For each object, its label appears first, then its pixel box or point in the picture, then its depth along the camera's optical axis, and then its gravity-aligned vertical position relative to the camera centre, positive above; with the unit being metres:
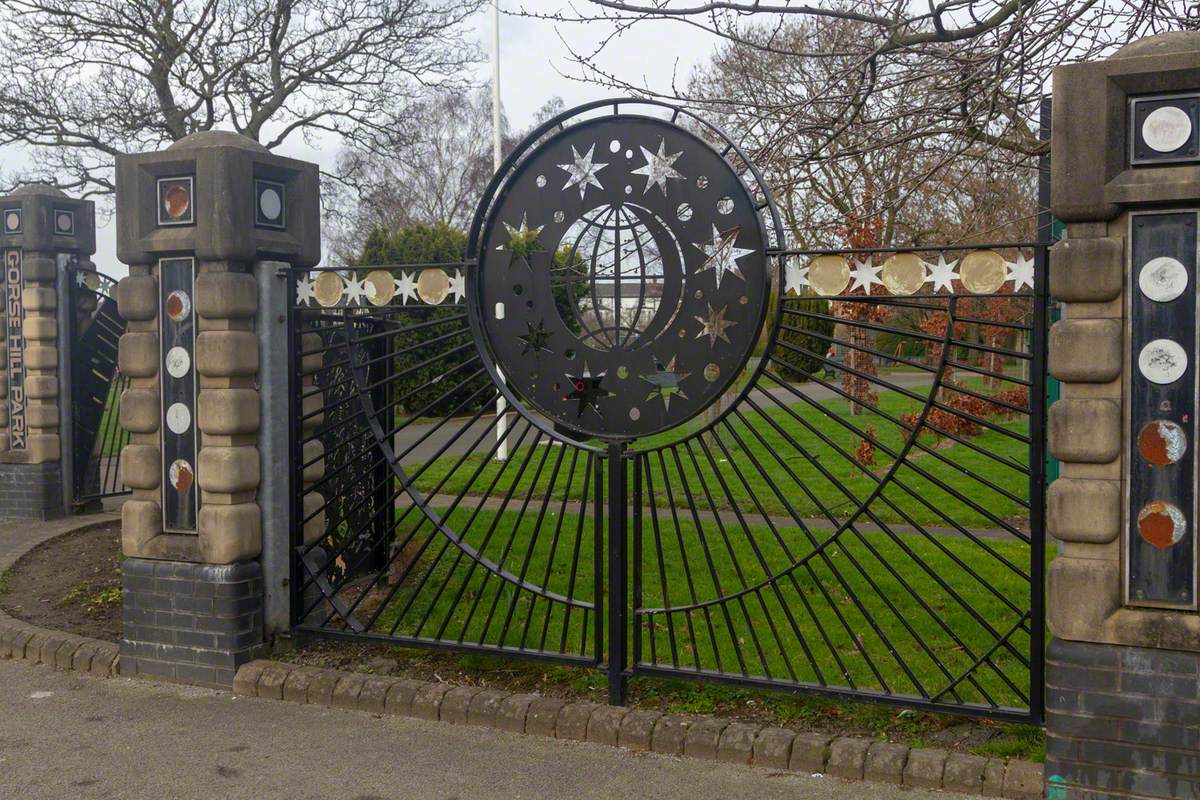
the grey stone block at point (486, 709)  5.08 -1.53
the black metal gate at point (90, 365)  10.82 +0.05
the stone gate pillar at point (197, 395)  5.76 -0.13
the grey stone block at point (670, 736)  4.71 -1.53
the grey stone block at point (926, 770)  4.26 -1.52
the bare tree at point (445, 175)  35.12 +6.03
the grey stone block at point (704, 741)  4.64 -1.53
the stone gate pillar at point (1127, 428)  3.91 -0.23
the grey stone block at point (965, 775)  4.21 -1.52
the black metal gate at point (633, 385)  4.60 -0.09
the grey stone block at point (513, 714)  5.01 -1.53
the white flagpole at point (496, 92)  17.05 +4.17
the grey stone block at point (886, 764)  4.32 -1.52
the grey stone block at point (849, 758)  4.39 -1.52
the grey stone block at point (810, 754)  4.46 -1.52
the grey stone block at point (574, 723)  4.91 -1.54
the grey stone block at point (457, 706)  5.15 -1.53
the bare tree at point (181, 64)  13.72 +3.84
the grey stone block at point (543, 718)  4.96 -1.53
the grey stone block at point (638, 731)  4.77 -1.53
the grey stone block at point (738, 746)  4.58 -1.53
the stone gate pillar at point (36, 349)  10.58 +0.20
